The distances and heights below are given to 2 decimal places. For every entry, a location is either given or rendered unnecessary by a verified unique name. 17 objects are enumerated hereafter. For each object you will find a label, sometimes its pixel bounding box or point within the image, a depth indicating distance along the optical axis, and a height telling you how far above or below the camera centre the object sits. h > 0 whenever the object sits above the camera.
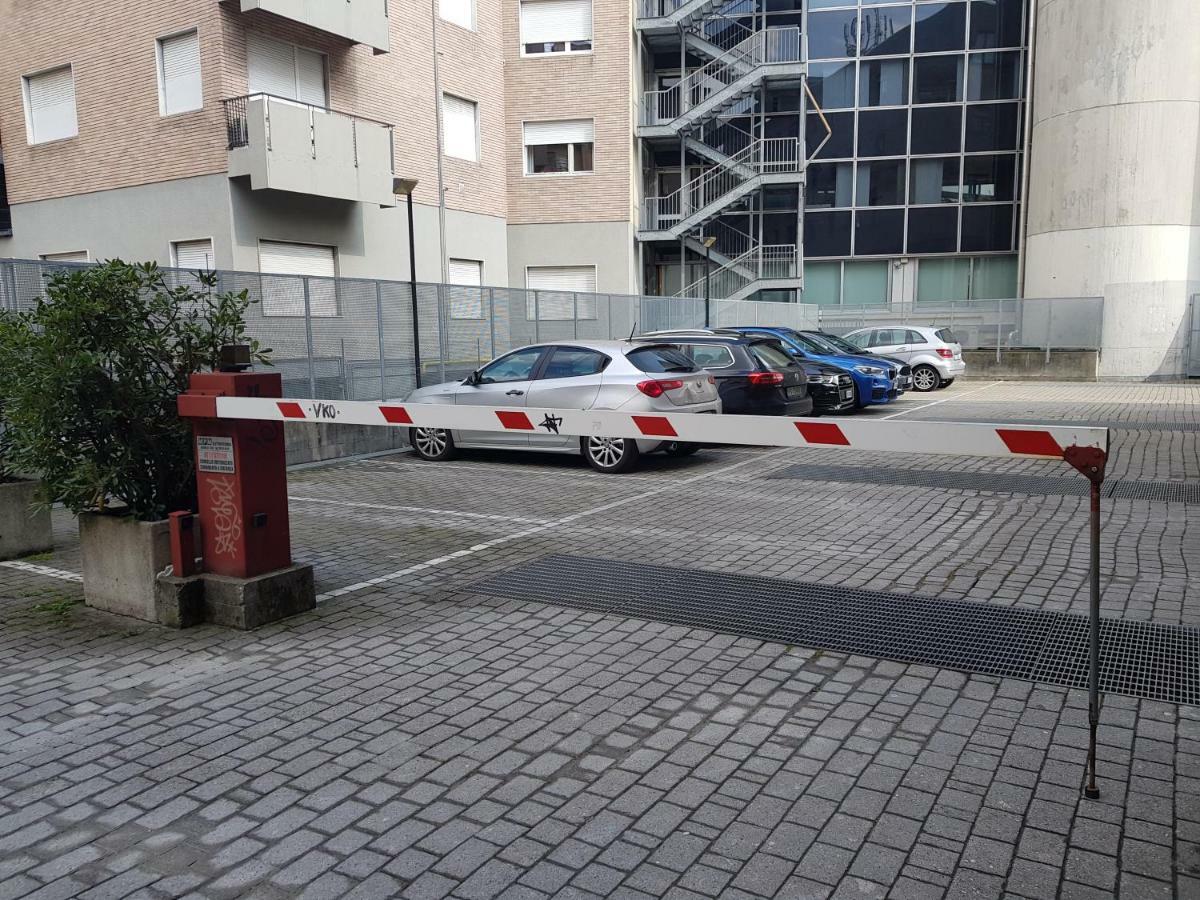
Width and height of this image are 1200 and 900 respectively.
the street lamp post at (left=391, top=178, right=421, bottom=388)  14.52 +0.12
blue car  16.72 -0.75
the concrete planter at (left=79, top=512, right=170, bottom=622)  5.54 -1.32
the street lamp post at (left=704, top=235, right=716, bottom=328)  23.34 +2.06
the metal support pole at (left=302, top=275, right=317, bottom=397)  12.60 -0.04
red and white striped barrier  3.67 -0.45
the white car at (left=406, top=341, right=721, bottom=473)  10.80 -0.69
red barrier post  5.41 -0.82
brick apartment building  18.47 +4.68
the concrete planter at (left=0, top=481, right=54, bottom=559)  7.22 -1.42
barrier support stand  3.47 -0.91
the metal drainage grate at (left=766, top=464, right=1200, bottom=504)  9.55 -1.72
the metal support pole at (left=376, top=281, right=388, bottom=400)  13.86 -0.42
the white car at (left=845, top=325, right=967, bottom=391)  22.97 -0.67
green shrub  5.36 -0.27
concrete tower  26.75 +4.39
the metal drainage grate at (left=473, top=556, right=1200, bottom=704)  4.71 -1.69
